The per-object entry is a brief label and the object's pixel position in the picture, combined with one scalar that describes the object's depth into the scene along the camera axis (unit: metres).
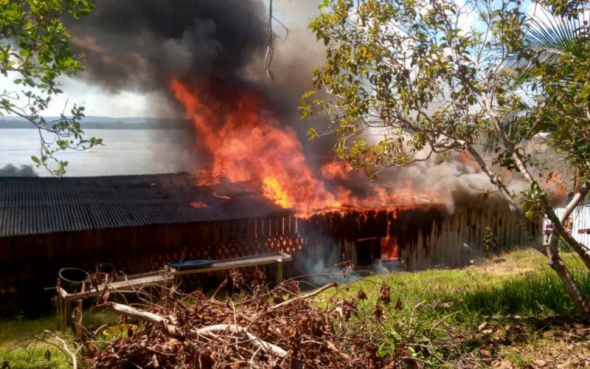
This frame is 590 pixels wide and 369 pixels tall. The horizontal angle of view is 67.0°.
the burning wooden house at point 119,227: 10.15
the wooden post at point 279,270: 11.41
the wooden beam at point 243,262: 10.51
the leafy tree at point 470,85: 6.30
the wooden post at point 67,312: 8.35
